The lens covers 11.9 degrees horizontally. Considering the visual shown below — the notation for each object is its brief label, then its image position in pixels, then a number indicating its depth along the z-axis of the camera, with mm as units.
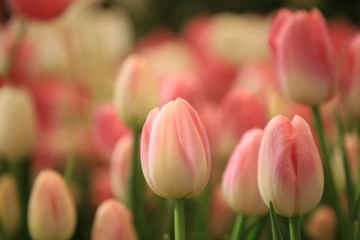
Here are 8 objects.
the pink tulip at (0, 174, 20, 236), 1351
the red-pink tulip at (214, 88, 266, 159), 1310
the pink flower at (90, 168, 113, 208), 1472
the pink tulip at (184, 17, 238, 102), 1692
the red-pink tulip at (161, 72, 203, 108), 1337
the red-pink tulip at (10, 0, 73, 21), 1379
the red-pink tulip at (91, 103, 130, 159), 1362
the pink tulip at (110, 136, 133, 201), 1322
